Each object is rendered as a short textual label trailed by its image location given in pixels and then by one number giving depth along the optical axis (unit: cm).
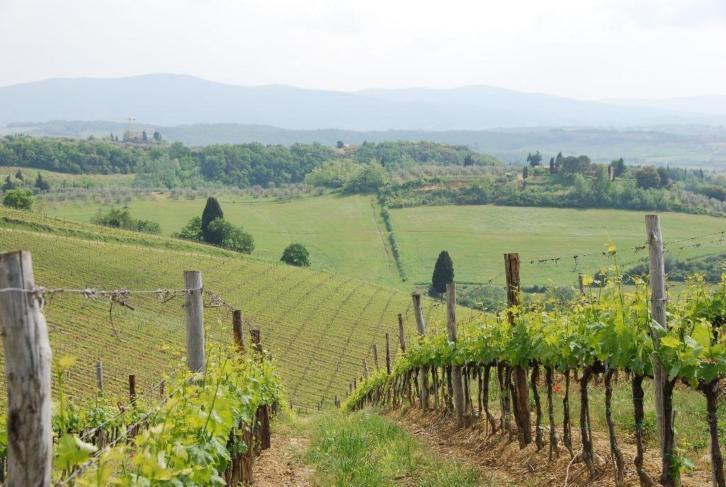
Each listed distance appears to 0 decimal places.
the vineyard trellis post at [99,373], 1672
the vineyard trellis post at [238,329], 1370
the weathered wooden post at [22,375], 343
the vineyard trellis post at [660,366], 612
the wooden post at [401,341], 1966
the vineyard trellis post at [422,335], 1539
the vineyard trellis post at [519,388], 952
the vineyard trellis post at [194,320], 729
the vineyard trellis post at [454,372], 1247
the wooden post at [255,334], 1565
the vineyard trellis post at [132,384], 1649
